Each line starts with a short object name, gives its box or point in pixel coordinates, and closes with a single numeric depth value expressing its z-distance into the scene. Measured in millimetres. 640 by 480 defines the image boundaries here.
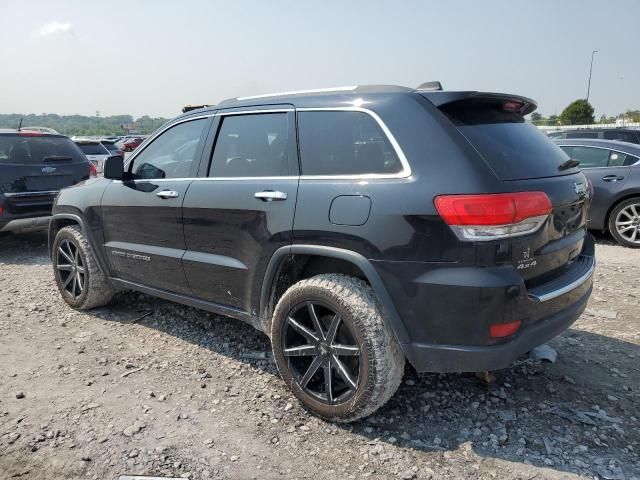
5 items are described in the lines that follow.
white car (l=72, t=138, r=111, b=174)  15214
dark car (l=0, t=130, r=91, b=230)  6750
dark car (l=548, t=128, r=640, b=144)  11430
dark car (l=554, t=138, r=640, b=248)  7059
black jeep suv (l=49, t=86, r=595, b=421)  2434
